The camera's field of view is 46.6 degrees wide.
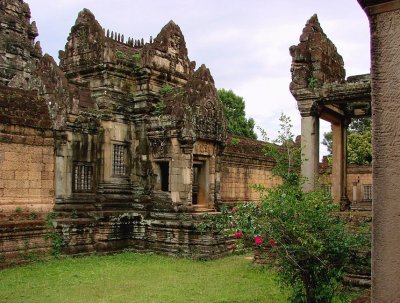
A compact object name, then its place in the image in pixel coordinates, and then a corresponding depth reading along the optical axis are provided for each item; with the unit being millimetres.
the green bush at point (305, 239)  6746
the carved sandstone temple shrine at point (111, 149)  12227
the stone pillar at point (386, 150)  2684
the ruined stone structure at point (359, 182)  27750
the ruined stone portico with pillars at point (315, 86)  11244
